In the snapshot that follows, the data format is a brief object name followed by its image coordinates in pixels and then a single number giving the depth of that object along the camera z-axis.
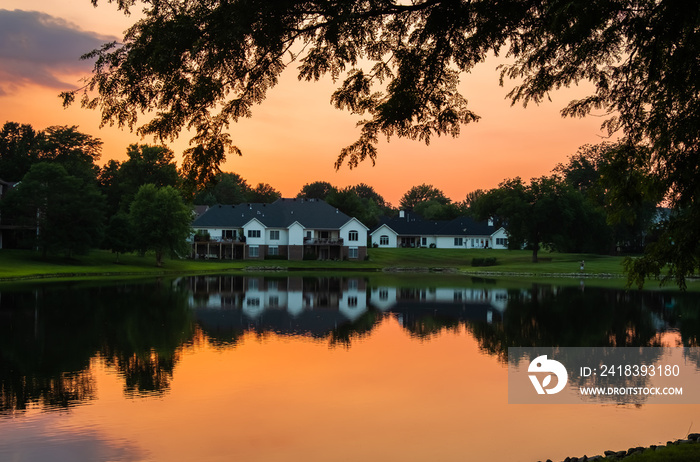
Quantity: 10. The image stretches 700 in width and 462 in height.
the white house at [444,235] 117.56
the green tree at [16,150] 102.44
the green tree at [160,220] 73.94
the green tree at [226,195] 155.94
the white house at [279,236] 95.62
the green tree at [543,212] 83.62
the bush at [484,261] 86.44
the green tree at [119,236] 72.62
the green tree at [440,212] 143.12
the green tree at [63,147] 100.81
